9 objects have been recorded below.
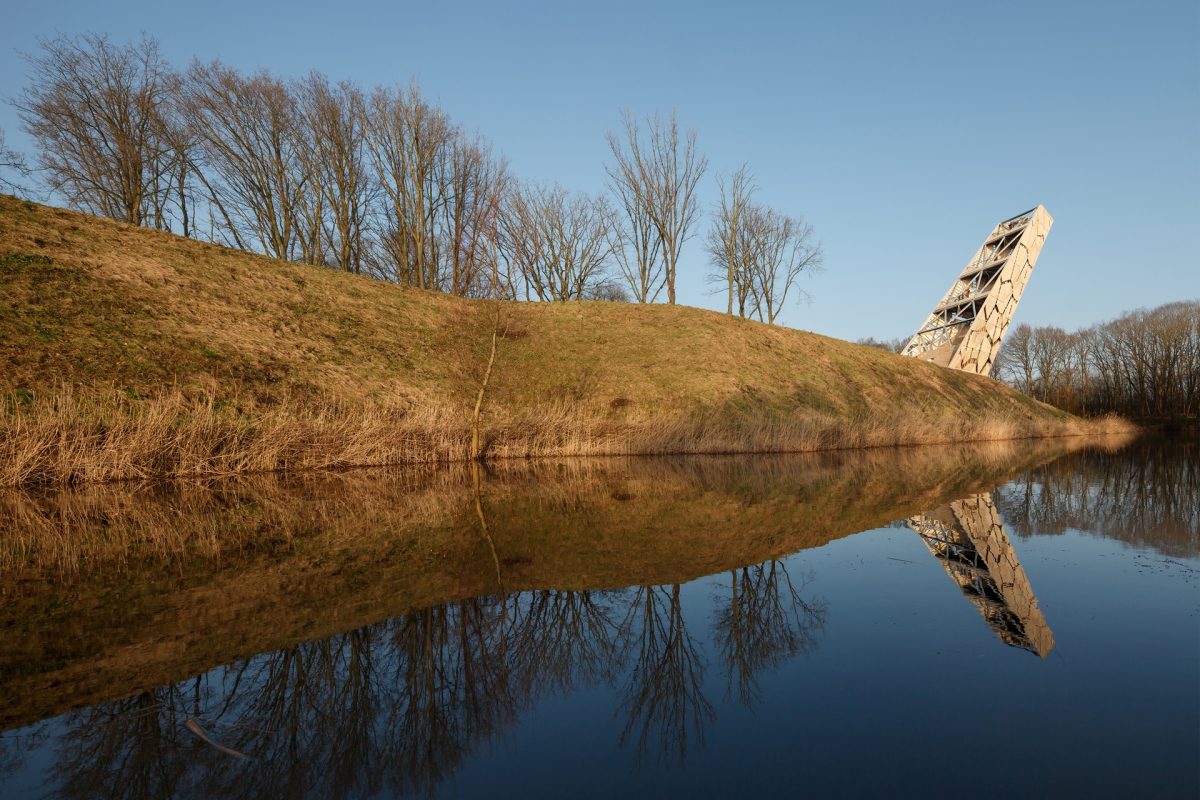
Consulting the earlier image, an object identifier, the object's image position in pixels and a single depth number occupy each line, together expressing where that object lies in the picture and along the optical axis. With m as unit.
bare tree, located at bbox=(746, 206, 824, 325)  43.37
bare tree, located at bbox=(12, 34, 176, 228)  25.89
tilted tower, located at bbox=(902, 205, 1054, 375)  36.44
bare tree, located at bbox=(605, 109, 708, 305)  34.50
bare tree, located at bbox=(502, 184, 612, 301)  38.78
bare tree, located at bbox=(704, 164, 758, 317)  37.78
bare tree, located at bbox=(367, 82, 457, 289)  31.38
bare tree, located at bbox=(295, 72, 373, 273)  31.08
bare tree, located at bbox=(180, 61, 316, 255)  29.52
